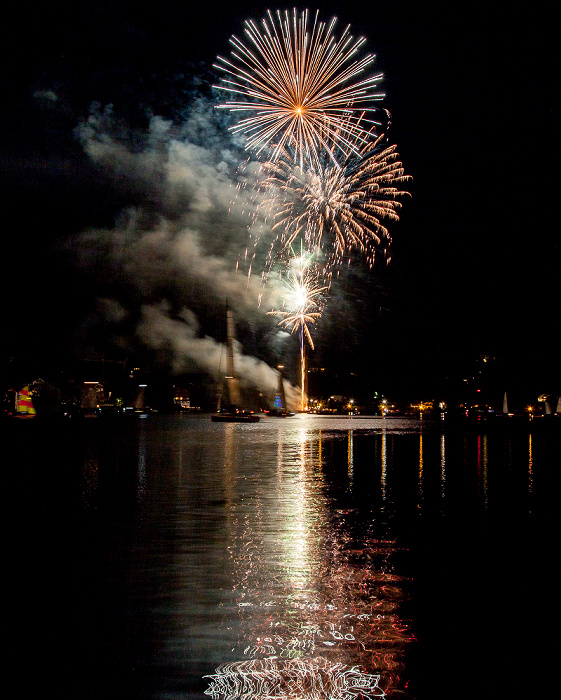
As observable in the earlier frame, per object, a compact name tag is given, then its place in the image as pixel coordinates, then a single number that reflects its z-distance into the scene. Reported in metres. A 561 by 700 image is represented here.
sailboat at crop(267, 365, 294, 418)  103.94
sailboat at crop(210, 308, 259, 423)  77.62
